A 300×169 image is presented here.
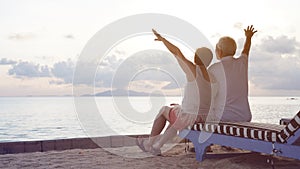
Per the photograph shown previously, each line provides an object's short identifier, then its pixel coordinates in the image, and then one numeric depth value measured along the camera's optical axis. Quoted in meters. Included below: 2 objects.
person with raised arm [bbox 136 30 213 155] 4.57
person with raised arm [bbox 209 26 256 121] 4.40
